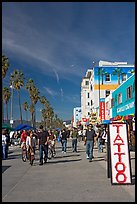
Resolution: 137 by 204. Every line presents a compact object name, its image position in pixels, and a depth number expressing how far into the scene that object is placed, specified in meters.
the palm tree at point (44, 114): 102.56
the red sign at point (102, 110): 44.28
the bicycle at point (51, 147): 16.75
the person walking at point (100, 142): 18.93
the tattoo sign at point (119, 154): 7.97
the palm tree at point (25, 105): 76.31
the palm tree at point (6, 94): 56.29
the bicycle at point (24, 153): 14.89
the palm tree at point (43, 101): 94.19
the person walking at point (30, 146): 13.27
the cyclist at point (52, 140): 17.15
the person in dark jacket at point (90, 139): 14.02
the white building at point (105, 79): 58.84
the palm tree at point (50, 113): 105.88
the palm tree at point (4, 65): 41.62
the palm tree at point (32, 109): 71.14
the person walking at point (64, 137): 18.83
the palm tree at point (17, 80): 52.78
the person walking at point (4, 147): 16.84
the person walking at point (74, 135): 19.14
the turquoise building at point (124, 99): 24.88
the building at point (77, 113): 138.02
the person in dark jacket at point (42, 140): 13.34
